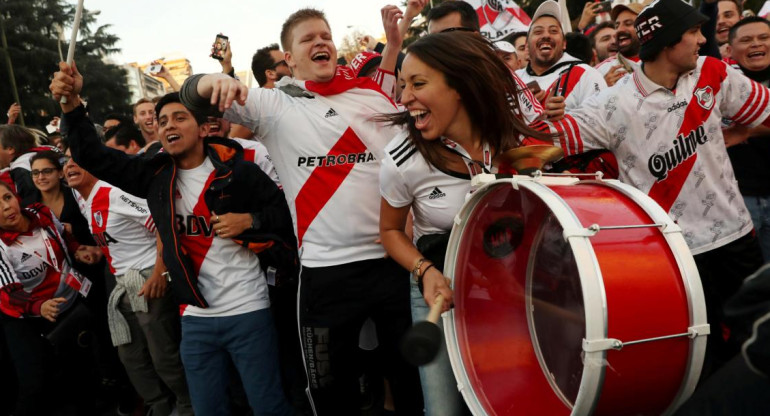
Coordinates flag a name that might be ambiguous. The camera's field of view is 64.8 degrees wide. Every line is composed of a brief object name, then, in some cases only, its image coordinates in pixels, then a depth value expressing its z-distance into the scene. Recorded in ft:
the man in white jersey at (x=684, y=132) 9.42
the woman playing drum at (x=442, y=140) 8.09
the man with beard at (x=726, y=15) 16.85
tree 86.38
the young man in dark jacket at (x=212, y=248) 10.99
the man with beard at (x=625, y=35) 15.61
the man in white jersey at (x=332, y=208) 9.43
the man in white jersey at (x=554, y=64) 13.29
